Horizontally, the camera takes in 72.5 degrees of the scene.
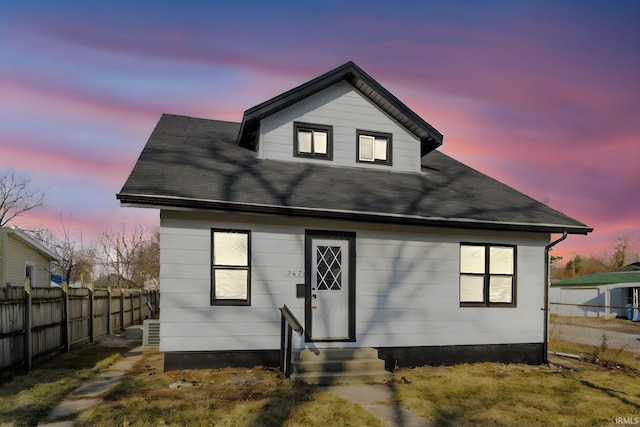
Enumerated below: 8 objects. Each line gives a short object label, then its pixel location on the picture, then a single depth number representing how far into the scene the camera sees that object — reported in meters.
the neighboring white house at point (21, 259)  20.03
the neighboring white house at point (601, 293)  29.35
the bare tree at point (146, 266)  41.41
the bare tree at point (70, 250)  46.16
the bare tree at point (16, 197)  45.73
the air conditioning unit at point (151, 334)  12.58
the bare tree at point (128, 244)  41.88
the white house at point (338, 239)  8.24
